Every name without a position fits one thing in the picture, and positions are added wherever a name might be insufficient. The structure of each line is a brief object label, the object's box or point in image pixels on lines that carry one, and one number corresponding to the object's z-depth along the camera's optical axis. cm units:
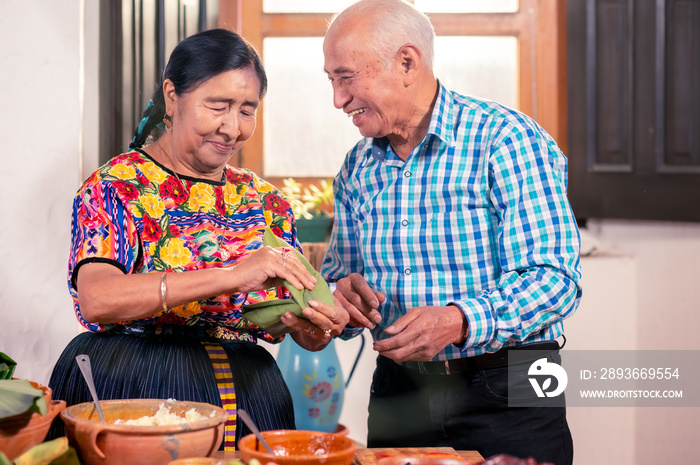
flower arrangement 325
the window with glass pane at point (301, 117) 355
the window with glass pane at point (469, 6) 351
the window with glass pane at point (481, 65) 353
